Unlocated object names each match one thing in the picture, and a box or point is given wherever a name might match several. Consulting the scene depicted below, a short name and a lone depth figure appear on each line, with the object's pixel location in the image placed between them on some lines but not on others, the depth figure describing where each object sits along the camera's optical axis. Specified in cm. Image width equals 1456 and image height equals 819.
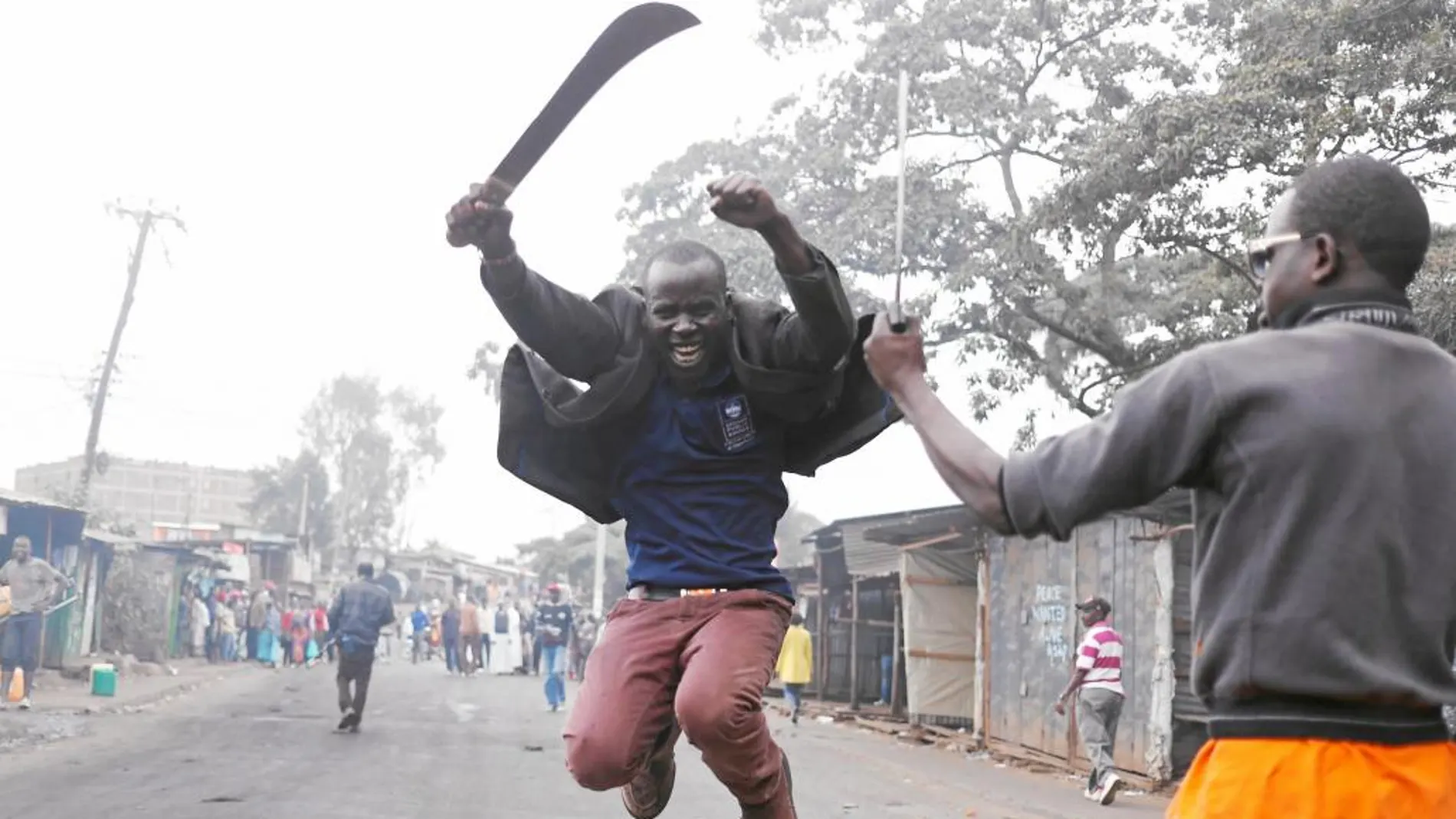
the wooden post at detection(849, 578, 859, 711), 2417
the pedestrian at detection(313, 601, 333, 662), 3903
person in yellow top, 2116
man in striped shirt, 1274
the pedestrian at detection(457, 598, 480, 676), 3175
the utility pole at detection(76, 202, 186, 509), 3750
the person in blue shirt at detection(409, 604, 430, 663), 4259
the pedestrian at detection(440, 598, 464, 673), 3269
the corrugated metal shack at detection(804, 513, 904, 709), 2377
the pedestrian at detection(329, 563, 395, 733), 1527
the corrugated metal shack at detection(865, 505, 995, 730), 2058
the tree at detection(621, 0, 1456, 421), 1446
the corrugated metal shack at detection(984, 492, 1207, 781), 1390
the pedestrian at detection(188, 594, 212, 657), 3456
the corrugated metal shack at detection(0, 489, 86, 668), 2380
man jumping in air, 425
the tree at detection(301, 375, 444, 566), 7562
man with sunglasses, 225
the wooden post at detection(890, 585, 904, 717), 2292
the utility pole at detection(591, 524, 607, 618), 4147
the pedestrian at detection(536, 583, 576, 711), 2000
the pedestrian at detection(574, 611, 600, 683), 3266
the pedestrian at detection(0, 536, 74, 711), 1581
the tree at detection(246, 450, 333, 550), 7231
